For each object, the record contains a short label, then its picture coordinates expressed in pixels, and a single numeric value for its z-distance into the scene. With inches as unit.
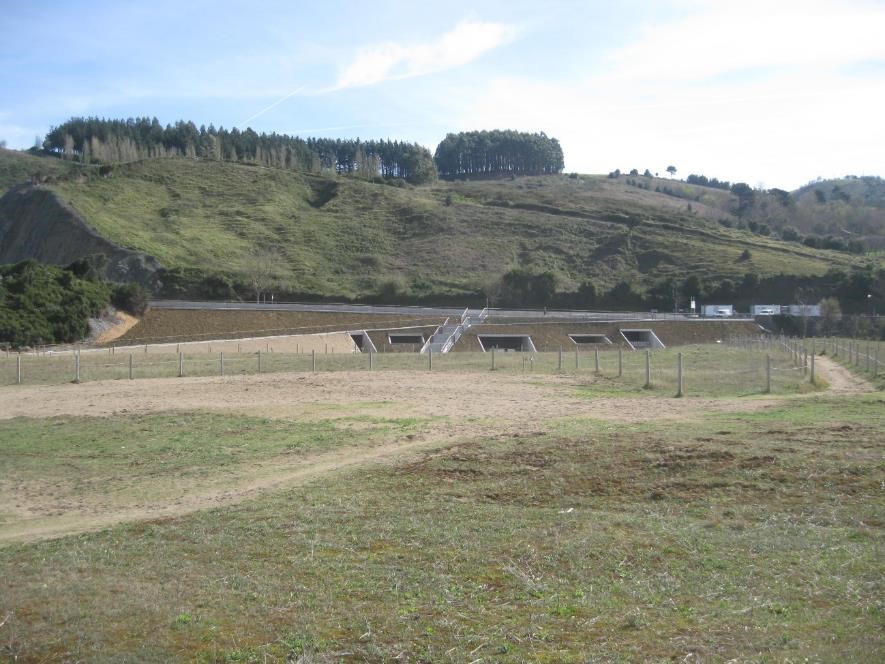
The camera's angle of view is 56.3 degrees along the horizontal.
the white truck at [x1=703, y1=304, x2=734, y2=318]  3021.4
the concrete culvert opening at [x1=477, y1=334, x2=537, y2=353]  2448.3
